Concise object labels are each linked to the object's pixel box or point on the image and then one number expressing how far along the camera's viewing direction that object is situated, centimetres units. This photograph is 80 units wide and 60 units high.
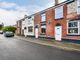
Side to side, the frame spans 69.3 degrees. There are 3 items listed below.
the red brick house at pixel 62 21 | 794
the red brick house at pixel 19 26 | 1848
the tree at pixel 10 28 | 2522
